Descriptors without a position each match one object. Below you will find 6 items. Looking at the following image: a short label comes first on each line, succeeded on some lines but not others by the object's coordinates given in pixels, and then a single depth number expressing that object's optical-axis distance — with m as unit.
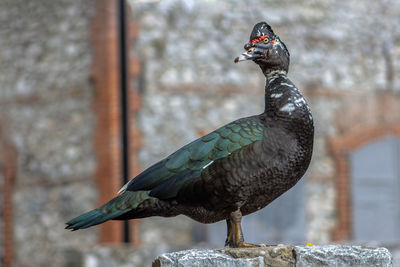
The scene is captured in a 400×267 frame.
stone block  4.98
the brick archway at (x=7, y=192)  14.39
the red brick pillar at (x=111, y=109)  13.30
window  14.20
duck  4.96
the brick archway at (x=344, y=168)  14.16
